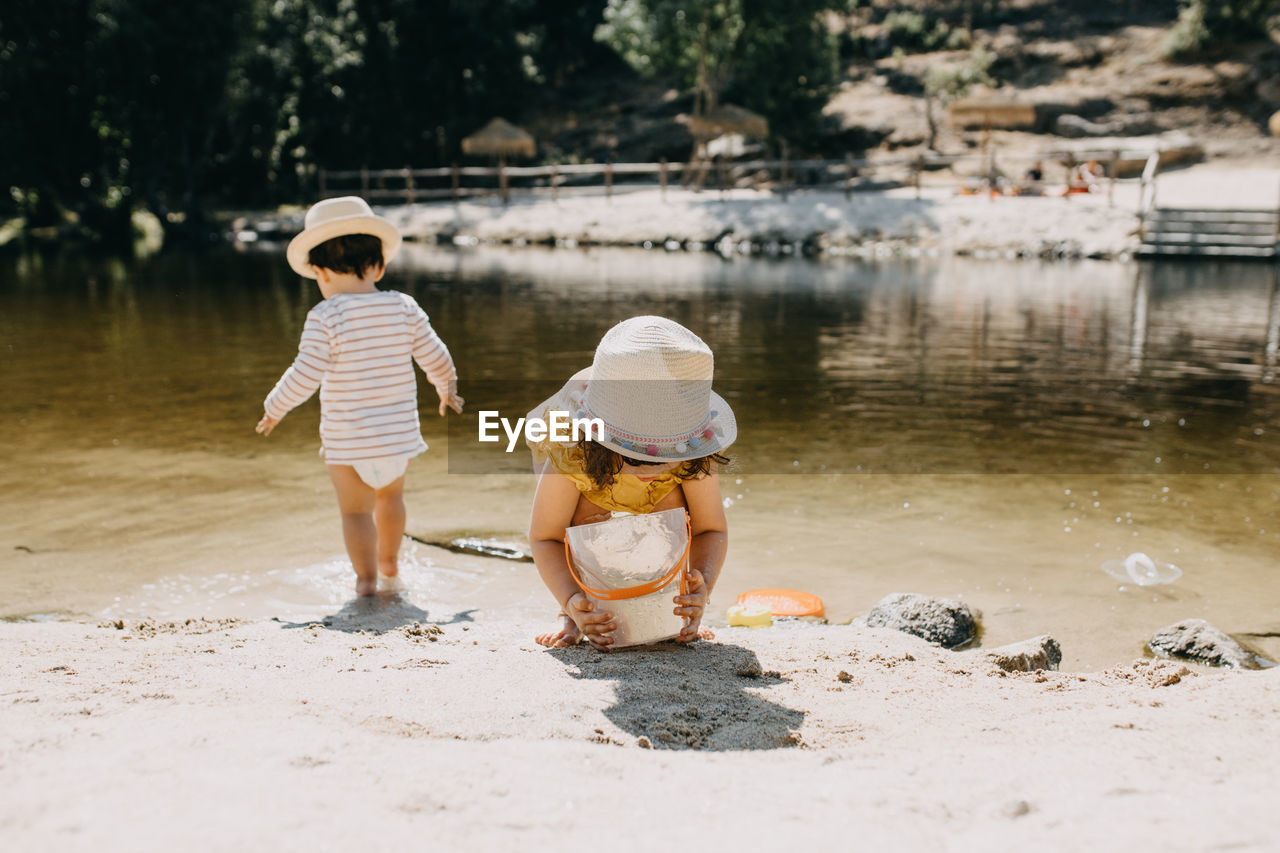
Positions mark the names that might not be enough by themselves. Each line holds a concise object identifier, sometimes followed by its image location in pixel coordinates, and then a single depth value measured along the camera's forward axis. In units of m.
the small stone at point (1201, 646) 3.41
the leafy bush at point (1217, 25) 31.53
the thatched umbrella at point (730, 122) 27.91
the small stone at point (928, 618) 3.61
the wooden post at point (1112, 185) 21.58
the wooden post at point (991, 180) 23.67
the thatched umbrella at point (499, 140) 29.89
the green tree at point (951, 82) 31.94
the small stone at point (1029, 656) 3.11
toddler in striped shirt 3.76
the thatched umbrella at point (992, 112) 26.37
